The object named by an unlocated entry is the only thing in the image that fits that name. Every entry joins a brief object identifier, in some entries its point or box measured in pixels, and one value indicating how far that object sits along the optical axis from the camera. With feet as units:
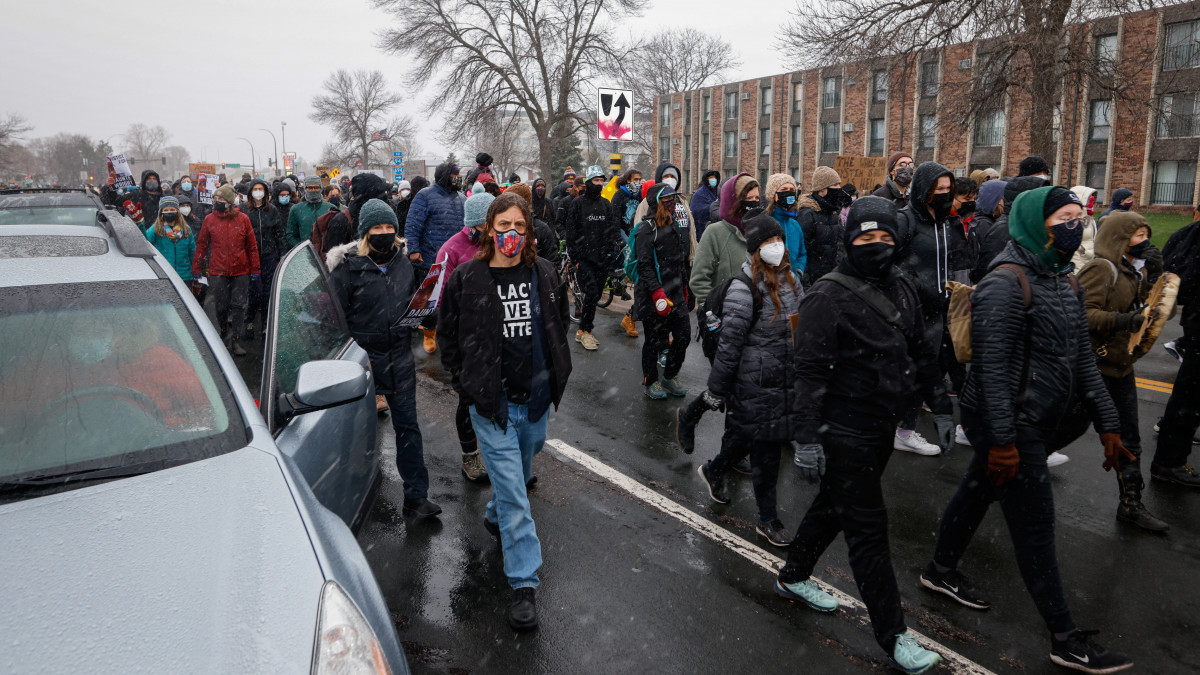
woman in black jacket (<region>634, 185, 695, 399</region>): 22.68
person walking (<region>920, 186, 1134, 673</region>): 10.94
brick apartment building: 101.96
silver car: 5.46
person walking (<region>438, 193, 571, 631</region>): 12.32
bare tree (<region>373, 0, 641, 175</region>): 123.75
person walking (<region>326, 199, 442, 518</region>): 15.25
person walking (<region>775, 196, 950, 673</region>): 10.58
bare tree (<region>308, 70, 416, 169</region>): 237.25
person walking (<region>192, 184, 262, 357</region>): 30.96
